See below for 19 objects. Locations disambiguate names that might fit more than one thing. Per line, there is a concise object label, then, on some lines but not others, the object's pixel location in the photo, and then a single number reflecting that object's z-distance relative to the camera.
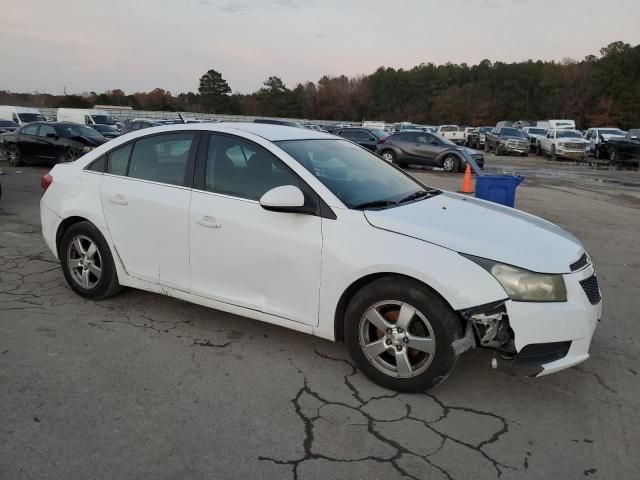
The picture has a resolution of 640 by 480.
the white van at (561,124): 40.59
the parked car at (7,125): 26.05
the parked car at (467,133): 44.75
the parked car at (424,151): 20.52
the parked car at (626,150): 25.94
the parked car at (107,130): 25.44
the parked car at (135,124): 23.87
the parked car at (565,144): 29.59
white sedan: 3.18
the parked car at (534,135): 35.16
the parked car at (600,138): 29.96
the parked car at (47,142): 16.92
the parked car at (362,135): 23.54
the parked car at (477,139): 40.75
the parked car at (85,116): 35.09
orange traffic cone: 11.53
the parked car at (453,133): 46.06
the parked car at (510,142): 32.72
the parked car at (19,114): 32.19
